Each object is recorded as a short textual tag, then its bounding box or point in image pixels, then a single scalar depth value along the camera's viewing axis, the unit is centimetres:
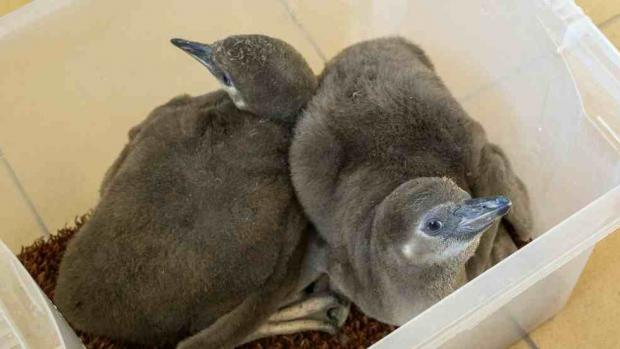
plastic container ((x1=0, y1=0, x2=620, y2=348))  113
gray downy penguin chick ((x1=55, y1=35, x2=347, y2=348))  103
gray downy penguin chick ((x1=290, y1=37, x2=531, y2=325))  101
